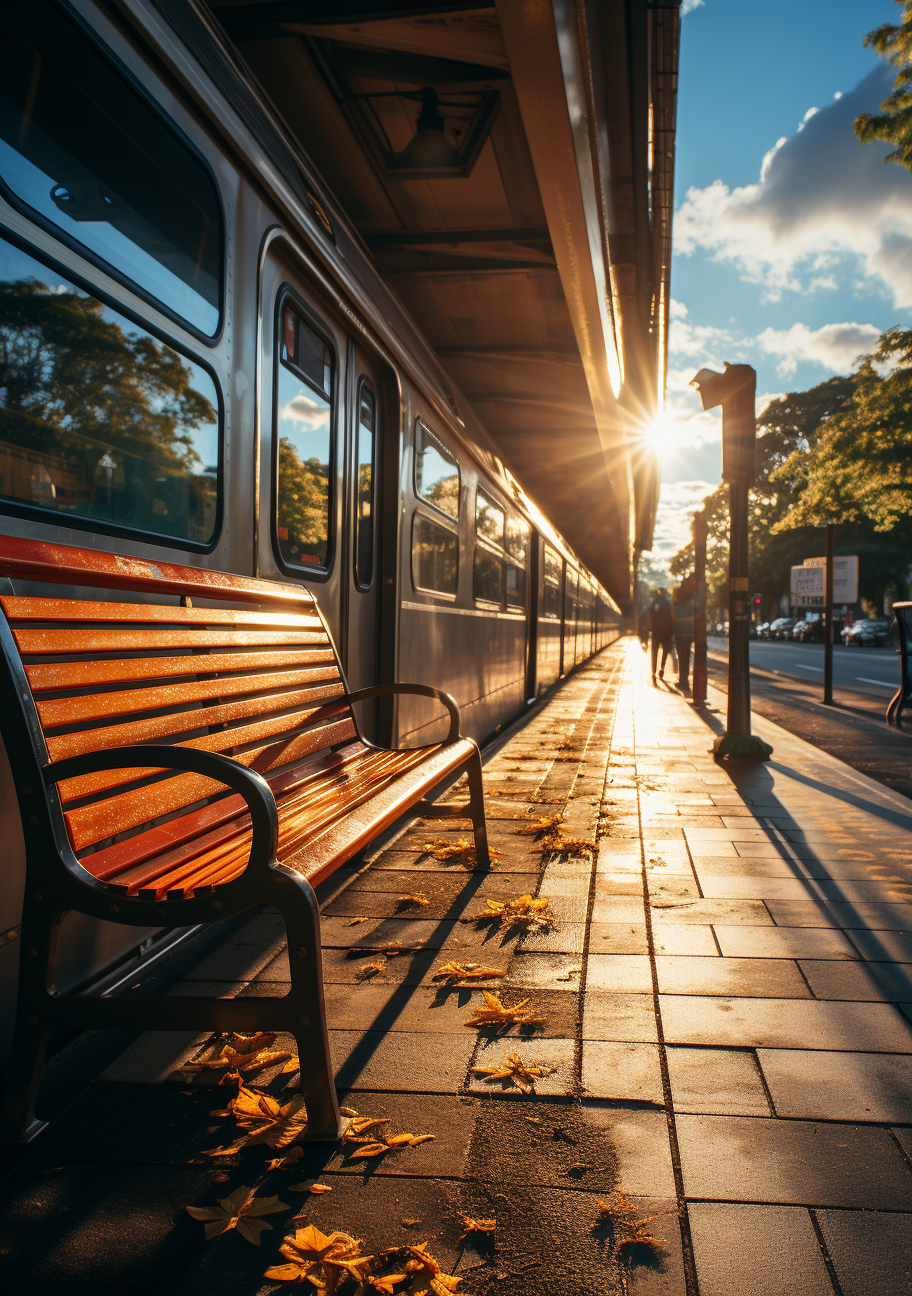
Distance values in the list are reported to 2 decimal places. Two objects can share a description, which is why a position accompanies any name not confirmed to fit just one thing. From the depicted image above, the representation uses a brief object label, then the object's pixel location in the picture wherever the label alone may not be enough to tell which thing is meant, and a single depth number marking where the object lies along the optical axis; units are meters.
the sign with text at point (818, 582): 16.06
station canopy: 3.61
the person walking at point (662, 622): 15.19
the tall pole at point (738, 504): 6.68
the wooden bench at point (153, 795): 1.65
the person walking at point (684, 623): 12.74
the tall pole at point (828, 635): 10.93
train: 1.84
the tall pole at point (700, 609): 11.26
